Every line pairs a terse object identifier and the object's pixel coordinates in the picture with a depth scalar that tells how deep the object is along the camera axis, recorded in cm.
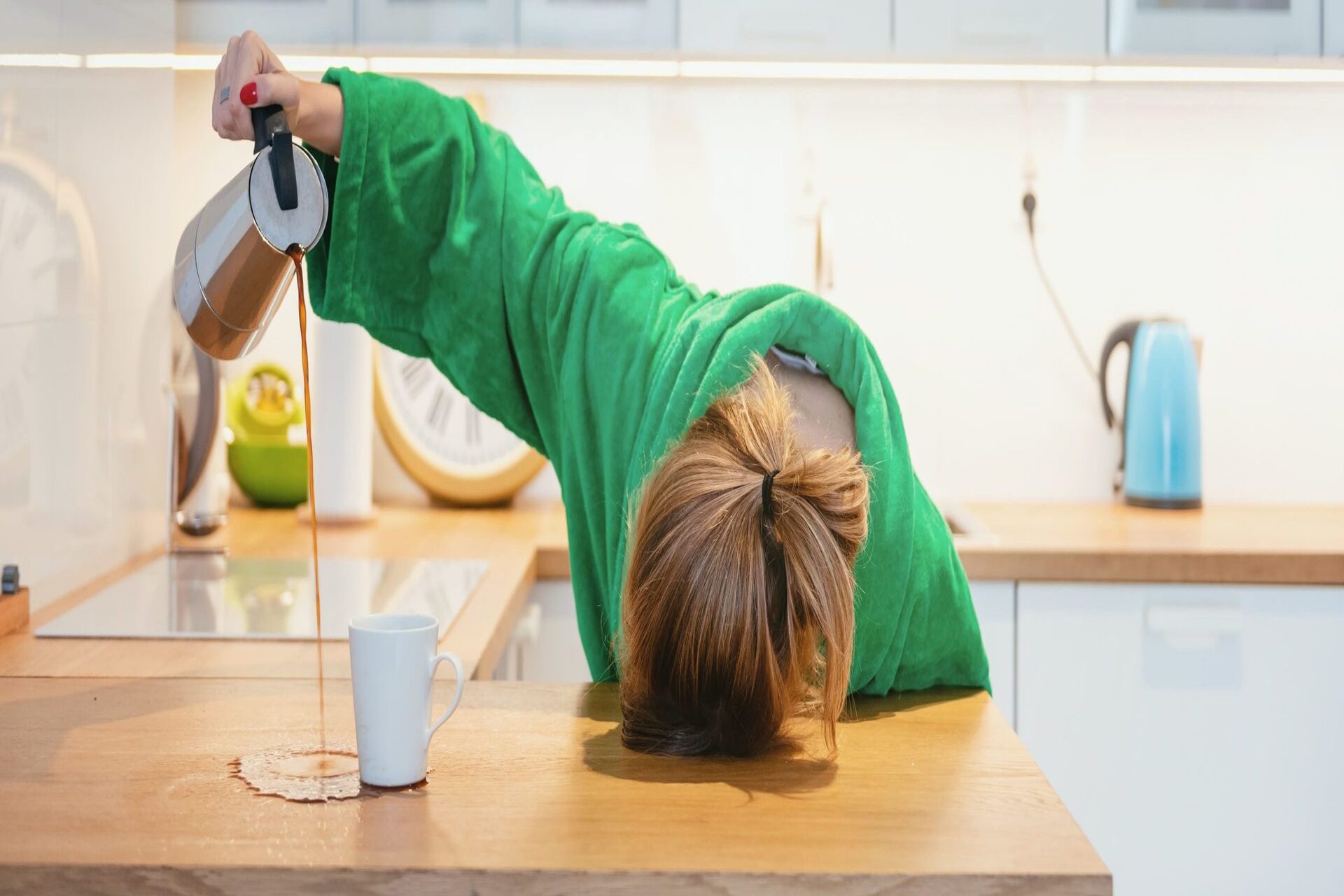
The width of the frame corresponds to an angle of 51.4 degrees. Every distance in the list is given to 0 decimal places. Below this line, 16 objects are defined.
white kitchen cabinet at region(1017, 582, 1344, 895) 191
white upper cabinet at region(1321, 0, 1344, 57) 205
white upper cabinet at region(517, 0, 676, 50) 205
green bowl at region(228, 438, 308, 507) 227
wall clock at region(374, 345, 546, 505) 228
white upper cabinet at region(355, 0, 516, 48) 206
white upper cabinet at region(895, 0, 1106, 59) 205
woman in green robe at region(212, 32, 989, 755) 91
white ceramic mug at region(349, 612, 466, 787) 87
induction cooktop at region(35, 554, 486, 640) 147
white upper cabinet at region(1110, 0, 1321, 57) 204
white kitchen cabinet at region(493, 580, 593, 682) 195
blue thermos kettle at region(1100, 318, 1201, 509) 220
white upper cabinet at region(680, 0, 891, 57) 206
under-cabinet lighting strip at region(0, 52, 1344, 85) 223
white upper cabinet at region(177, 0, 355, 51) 207
